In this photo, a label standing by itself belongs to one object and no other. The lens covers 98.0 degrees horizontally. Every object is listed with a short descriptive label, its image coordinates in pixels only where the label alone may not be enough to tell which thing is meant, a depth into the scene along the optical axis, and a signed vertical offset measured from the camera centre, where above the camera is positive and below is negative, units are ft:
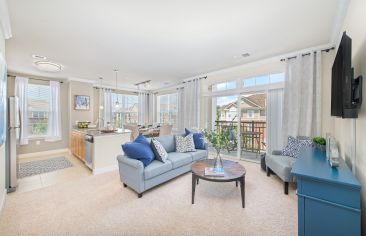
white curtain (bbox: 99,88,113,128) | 21.12 +1.72
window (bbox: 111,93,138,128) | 23.32 +1.13
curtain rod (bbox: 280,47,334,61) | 10.22 +4.37
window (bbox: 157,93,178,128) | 23.10 +1.32
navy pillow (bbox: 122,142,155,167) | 8.71 -1.95
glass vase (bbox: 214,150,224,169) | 8.51 -2.49
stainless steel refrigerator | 8.75 -1.50
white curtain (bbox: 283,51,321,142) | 10.51 +1.47
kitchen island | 11.62 -2.43
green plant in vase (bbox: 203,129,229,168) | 8.21 -1.17
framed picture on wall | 18.03 +1.66
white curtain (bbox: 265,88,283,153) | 12.64 -0.14
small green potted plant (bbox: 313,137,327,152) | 8.22 -1.39
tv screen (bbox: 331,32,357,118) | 4.48 +1.15
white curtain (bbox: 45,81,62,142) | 17.33 +0.31
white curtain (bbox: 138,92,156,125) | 25.66 +1.66
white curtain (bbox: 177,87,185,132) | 20.22 +1.03
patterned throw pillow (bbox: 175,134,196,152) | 11.94 -2.03
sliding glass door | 14.12 -0.75
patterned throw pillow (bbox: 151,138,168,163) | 9.50 -2.08
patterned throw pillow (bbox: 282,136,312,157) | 10.07 -1.83
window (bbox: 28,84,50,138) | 16.70 +0.84
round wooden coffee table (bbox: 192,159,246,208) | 7.31 -2.75
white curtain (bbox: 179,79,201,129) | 17.94 +1.61
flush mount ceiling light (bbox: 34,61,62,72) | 11.53 +3.79
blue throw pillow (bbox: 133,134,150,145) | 9.71 -1.42
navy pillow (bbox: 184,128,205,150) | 13.09 -1.98
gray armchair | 8.60 -2.83
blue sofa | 8.21 -3.03
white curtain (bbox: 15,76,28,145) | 15.35 +1.66
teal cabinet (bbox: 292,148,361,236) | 3.78 -2.14
